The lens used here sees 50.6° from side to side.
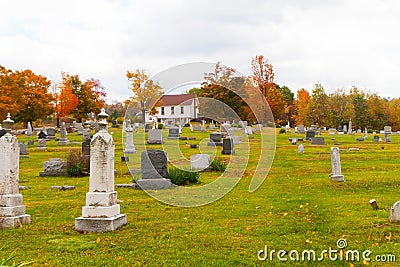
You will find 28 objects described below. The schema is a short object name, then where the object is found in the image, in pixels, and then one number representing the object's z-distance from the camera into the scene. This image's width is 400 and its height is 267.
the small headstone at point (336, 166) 12.93
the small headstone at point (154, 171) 12.11
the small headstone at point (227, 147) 22.94
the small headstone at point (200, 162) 16.30
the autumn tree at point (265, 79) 48.50
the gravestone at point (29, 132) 41.69
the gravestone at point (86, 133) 31.00
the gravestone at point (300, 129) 47.87
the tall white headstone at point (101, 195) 7.65
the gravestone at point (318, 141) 29.78
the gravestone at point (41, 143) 26.56
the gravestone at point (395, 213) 7.64
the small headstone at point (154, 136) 29.44
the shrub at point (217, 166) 16.56
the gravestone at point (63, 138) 30.34
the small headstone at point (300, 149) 23.72
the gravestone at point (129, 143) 23.86
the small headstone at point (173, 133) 33.00
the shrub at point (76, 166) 15.49
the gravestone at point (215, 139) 26.89
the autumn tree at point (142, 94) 29.61
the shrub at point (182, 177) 12.97
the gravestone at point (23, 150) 22.58
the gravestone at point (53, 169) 15.61
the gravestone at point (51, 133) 34.81
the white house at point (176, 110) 44.31
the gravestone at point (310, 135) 34.75
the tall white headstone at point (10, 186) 7.91
